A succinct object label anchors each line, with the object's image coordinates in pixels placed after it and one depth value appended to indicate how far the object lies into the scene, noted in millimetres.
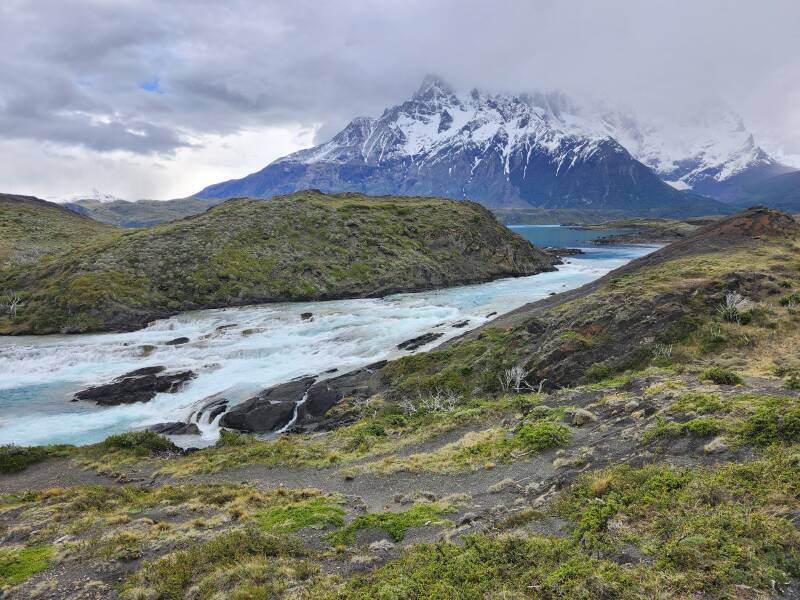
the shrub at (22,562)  12281
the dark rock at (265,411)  33438
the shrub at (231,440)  28141
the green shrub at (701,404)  14828
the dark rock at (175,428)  33469
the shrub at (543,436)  17344
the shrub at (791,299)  30611
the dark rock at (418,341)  49031
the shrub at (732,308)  29047
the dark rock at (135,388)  39747
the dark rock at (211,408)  35812
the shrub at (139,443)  27312
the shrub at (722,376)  18547
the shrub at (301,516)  13891
